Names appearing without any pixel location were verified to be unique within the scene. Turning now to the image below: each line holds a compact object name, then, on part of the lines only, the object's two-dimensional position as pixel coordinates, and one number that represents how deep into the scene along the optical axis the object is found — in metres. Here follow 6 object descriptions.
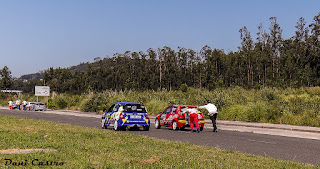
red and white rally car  21.69
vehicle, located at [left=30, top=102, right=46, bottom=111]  52.50
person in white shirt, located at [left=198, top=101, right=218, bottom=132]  20.92
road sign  63.44
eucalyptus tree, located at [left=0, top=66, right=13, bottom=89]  101.81
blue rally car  20.38
